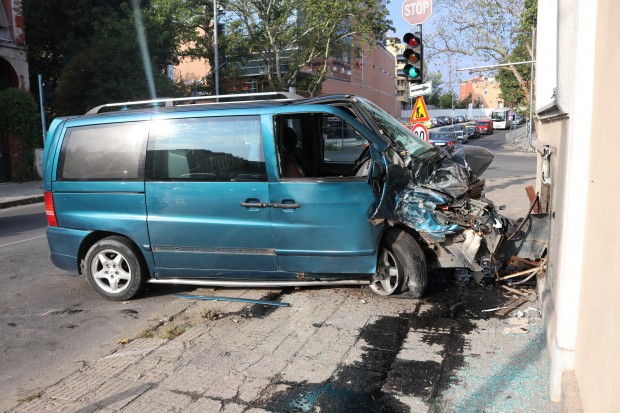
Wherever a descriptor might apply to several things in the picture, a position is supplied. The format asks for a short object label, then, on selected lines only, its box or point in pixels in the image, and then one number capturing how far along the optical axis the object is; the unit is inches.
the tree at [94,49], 1030.4
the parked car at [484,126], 2327.8
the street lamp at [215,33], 1067.0
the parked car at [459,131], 1666.1
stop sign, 432.8
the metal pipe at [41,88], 708.9
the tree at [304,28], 1264.8
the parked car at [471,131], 2020.8
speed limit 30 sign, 447.8
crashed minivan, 207.2
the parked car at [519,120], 2949.3
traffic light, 435.2
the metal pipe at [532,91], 1242.6
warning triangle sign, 459.9
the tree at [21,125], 837.8
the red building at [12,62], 859.4
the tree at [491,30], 1368.1
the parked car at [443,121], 2589.8
